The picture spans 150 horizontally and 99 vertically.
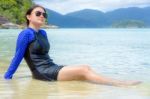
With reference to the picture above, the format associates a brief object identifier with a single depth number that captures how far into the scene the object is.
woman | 4.42
